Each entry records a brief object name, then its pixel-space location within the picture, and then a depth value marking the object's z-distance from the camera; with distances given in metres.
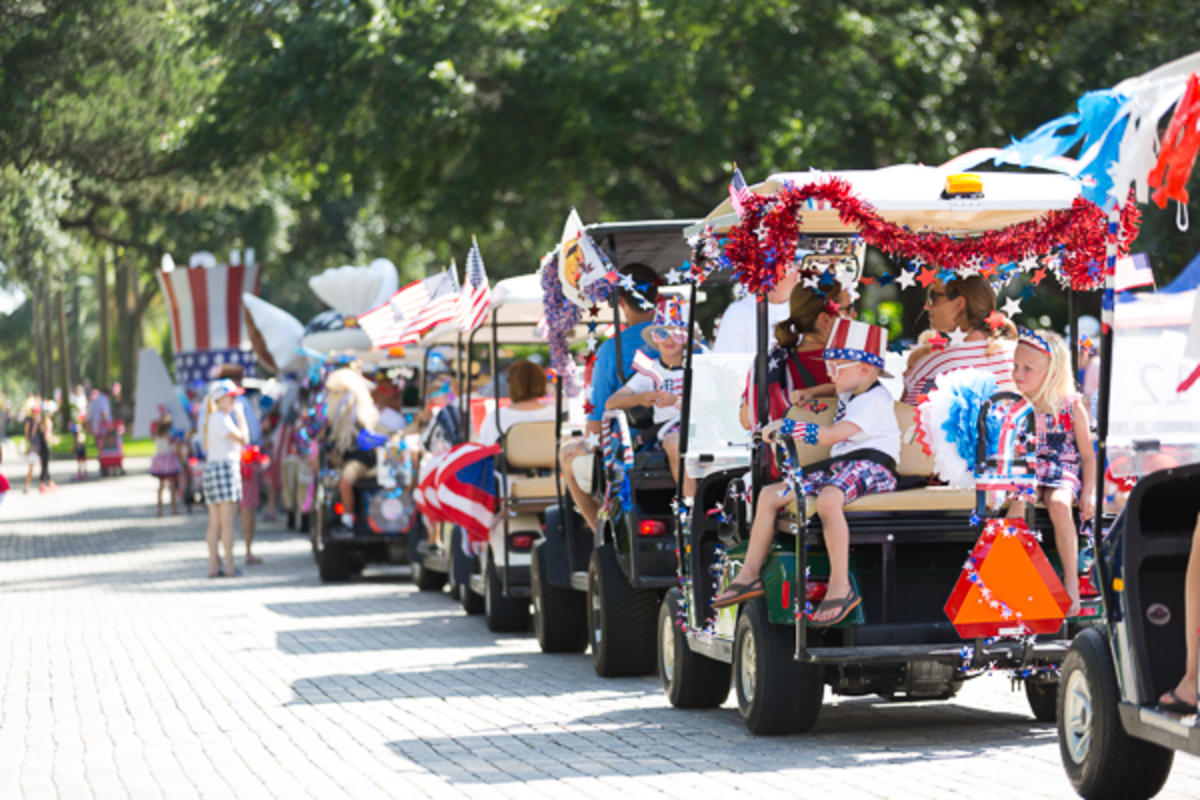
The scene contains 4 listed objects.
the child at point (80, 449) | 41.53
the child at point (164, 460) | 28.20
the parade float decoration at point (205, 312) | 31.88
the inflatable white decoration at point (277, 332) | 27.31
